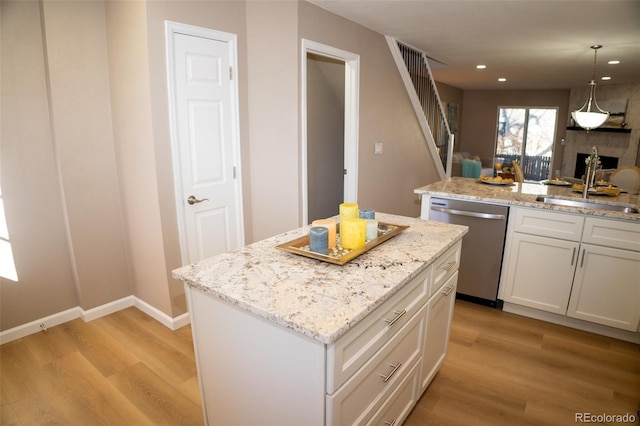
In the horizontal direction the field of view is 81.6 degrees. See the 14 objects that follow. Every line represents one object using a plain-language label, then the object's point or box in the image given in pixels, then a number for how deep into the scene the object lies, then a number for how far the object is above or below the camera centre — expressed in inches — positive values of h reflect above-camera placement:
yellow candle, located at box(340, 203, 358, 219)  71.3 -13.4
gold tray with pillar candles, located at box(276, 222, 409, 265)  60.1 -18.7
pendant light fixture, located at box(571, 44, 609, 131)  156.8 +10.1
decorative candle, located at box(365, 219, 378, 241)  70.2 -16.9
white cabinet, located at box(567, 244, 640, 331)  97.8 -38.9
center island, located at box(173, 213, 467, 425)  45.4 -26.2
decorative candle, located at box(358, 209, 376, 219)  76.0 -15.1
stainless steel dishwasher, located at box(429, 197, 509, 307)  114.7 -31.5
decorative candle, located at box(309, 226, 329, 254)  62.7 -16.8
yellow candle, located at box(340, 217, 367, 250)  64.2 -16.0
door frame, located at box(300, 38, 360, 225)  136.3 +9.2
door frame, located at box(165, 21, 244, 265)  97.0 +4.8
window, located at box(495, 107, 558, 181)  386.6 +3.6
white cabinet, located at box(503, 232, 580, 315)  106.2 -38.0
